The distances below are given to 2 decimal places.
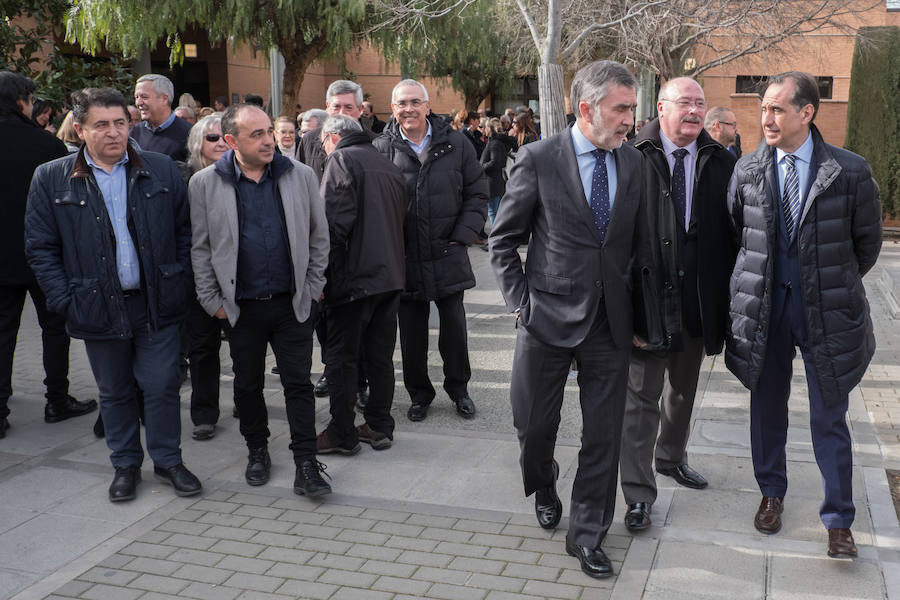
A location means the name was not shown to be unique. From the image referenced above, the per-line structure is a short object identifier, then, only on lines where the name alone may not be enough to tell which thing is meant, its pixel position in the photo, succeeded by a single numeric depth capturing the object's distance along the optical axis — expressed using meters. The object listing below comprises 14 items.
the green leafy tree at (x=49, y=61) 11.16
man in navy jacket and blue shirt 4.60
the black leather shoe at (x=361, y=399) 6.27
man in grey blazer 4.66
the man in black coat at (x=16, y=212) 5.69
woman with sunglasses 5.65
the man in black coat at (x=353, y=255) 5.20
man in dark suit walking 3.78
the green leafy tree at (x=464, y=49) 18.42
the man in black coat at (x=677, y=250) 4.29
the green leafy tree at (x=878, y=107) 13.72
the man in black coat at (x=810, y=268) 3.92
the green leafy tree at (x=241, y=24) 15.77
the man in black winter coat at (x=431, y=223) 5.84
